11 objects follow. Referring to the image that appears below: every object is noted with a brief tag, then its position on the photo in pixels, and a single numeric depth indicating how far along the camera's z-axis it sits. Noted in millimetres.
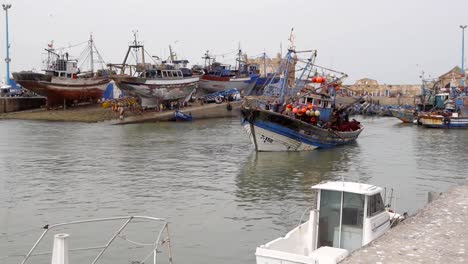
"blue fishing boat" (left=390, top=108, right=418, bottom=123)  61641
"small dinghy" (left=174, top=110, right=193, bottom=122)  57812
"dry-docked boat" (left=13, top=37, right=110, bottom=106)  62469
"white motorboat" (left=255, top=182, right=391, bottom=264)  10586
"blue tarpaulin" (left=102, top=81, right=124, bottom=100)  65500
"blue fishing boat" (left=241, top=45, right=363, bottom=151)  32062
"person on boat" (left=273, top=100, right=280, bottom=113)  35000
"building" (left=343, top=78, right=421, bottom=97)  108250
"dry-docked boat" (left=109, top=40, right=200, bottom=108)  57562
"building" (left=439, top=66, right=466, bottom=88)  85488
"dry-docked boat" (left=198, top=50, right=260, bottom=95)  72938
